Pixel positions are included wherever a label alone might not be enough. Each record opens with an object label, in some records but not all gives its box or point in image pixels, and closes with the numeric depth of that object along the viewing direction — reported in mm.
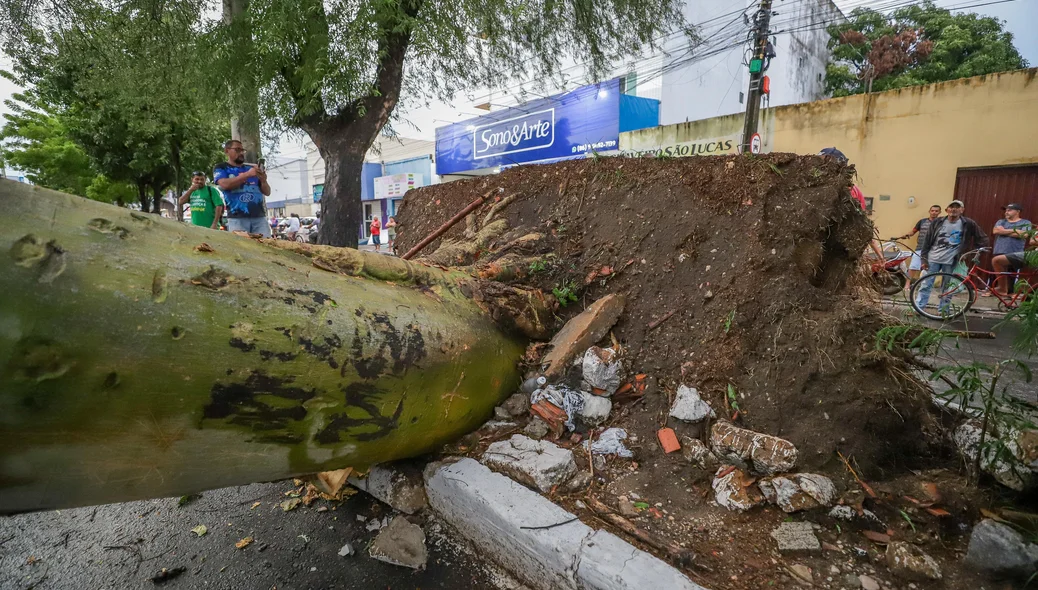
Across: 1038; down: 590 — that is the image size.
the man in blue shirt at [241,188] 5336
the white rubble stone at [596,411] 2494
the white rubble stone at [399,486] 2332
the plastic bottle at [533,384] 2660
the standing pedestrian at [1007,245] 6789
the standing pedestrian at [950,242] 6516
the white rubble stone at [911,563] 1573
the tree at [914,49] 16922
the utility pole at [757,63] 9500
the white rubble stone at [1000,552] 1475
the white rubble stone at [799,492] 1873
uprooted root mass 2186
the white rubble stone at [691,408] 2248
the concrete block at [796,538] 1722
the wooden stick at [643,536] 1663
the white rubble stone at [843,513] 1851
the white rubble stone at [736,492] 1932
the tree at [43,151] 15781
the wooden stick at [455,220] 4223
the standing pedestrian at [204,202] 5867
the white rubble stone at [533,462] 2111
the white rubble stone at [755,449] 1983
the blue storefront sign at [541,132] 16297
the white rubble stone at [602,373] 2600
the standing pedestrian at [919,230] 7707
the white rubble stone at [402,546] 2000
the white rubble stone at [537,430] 2488
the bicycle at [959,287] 6177
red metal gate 9562
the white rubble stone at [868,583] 1564
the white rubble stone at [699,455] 2117
